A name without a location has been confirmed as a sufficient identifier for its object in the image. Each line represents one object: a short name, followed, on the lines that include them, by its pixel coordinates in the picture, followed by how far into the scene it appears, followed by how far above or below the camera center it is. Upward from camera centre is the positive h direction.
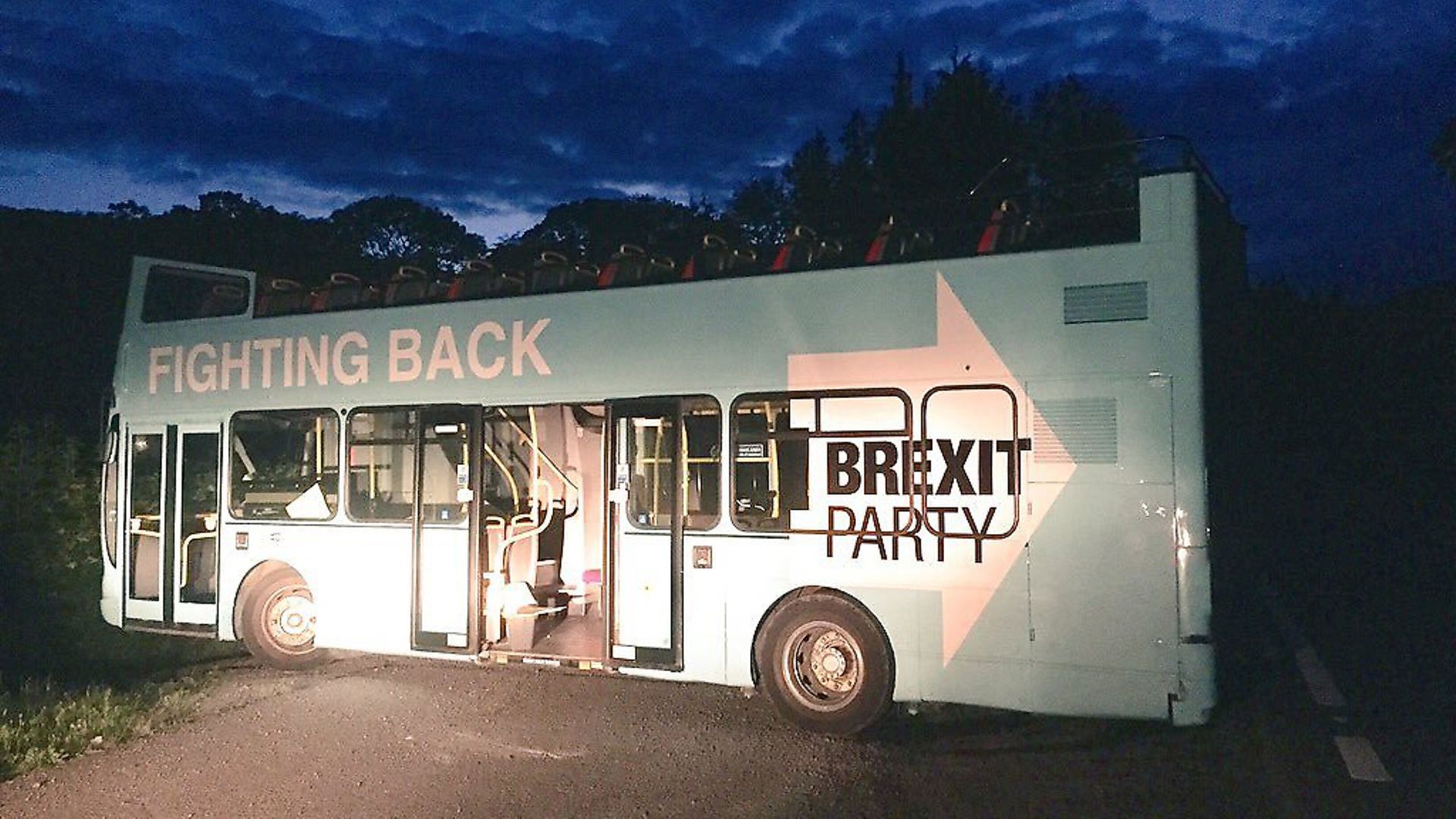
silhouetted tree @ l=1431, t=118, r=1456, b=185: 26.81 +7.10
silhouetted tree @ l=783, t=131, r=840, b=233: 23.58 +5.77
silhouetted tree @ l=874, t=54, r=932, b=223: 21.83 +5.87
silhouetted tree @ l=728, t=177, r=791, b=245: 25.53 +5.84
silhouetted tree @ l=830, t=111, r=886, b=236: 22.53 +5.64
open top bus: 6.86 -0.01
